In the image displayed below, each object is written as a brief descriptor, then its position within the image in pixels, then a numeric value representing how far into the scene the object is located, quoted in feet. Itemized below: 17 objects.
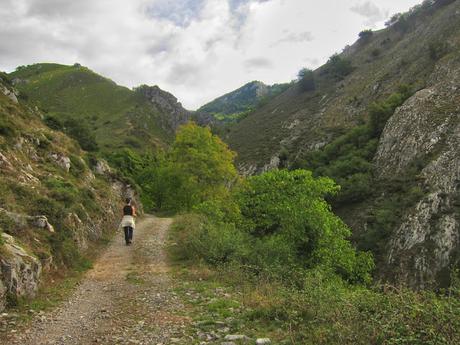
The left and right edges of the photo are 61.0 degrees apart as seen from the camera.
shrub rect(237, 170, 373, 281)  74.54
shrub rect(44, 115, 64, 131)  125.90
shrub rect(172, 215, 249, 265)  52.13
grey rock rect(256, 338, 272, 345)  25.32
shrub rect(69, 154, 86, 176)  87.28
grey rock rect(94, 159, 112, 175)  122.52
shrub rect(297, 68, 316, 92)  351.52
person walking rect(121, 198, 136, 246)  65.98
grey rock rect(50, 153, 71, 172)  80.12
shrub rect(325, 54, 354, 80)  332.39
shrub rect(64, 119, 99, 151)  178.19
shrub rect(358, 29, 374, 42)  392.27
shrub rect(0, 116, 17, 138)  68.69
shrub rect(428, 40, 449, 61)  213.07
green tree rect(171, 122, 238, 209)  121.19
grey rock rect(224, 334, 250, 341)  26.27
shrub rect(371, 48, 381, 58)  320.91
